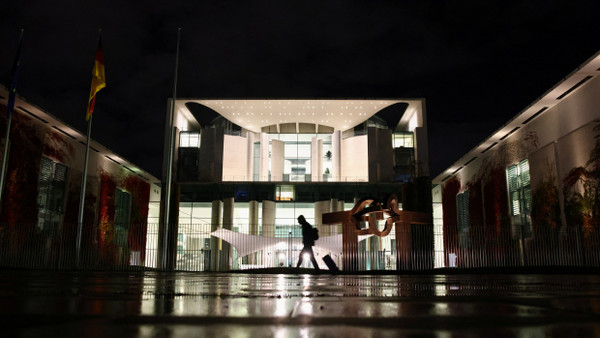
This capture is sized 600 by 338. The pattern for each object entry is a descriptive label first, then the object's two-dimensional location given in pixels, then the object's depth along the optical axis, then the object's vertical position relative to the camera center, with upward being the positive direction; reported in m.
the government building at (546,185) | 20.77 +3.99
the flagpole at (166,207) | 20.87 +2.29
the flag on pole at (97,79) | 21.72 +8.12
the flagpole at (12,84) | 19.21 +7.09
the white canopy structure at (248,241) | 26.84 +0.97
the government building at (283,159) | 42.78 +10.48
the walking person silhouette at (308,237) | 16.85 +0.76
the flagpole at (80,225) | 20.19 +1.46
